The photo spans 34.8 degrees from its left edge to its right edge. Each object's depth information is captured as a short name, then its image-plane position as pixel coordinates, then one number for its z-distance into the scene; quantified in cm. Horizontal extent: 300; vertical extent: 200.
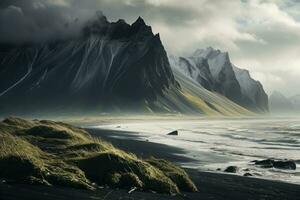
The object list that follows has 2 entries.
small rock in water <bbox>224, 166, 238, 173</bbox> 5847
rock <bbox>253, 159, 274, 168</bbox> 6519
